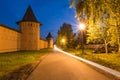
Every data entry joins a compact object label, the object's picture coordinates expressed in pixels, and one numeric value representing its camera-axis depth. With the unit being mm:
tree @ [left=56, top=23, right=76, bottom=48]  25730
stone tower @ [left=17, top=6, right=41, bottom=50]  21430
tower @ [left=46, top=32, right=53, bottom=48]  51104
